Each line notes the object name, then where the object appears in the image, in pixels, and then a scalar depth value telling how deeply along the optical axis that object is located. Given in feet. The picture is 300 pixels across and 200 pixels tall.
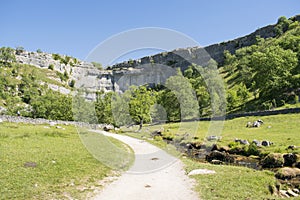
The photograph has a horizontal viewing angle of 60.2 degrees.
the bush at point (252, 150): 97.25
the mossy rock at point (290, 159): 76.41
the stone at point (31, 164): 56.59
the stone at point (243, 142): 111.82
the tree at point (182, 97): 223.71
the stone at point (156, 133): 175.90
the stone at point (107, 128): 191.33
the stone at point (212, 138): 130.93
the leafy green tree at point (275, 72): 211.41
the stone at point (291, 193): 51.17
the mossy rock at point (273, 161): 77.59
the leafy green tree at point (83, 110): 230.89
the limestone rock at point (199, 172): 60.49
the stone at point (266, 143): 103.80
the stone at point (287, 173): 63.67
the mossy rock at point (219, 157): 93.45
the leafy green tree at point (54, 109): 261.46
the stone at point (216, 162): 87.07
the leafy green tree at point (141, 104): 172.84
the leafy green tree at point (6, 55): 579.07
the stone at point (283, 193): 51.52
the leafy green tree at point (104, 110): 245.86
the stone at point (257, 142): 106.11
